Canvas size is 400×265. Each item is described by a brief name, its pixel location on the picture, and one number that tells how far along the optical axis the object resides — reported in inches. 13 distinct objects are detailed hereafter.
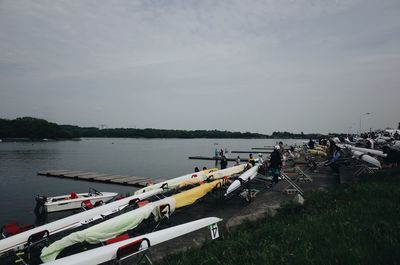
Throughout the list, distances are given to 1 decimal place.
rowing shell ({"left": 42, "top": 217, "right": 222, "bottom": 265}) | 217.9
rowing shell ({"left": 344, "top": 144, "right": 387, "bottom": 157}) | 705.6
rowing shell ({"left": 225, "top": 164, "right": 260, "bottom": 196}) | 513.7
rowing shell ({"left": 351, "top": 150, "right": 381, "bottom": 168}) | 560.3
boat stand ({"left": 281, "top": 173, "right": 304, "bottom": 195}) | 477.7
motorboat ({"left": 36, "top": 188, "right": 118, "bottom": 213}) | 662.0
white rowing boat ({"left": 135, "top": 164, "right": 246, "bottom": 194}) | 602.2
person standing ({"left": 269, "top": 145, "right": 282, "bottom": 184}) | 611.2
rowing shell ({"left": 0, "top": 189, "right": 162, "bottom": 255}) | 353.1
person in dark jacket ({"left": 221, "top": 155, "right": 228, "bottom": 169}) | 987.3
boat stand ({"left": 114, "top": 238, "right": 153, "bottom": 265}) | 223.8
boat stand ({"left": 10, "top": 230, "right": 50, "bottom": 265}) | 343.6
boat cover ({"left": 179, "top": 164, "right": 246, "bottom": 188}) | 629.0
